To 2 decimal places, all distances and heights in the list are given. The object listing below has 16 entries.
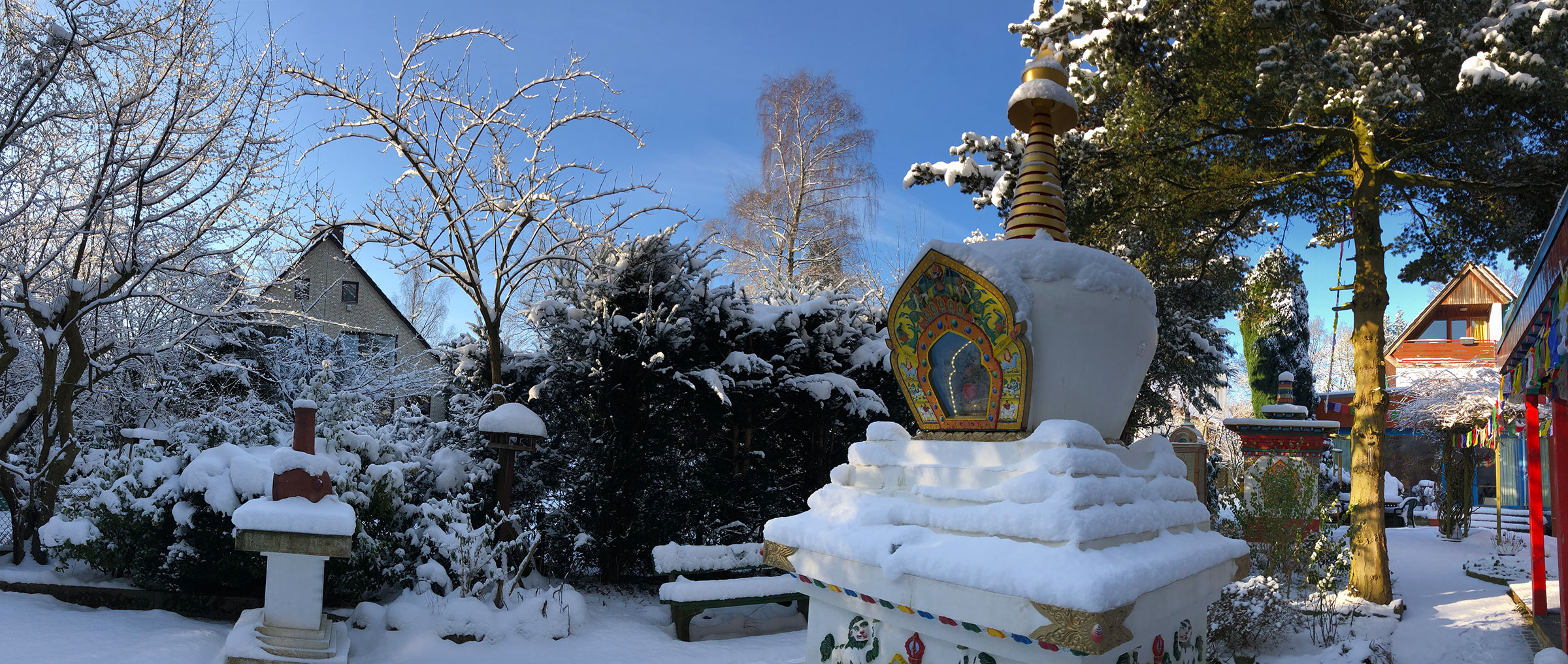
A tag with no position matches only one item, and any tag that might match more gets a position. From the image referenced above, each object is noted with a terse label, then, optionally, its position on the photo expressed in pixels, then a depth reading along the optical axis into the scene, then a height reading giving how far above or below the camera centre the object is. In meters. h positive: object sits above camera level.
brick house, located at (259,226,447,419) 16.47 +2.14
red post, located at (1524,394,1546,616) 7.55 -0.66
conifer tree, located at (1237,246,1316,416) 23.00 +2.19
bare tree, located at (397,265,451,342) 26.19 +3.09
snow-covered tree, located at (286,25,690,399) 9.28 +2.43
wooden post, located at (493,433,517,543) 8.10 -0.82
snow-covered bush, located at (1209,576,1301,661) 7.16 -1.79
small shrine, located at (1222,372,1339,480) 14.72 -0.21
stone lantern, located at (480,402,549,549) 7.76 -0.30
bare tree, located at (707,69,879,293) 20.69 +5.46
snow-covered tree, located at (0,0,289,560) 7.14 +1.96
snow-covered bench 7.78 -1.76
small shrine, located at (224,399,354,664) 5.60 -1.07
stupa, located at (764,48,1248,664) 3.48 -0.38
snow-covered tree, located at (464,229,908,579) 9.07 +0.10
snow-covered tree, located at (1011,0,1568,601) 7.07 +3.26
